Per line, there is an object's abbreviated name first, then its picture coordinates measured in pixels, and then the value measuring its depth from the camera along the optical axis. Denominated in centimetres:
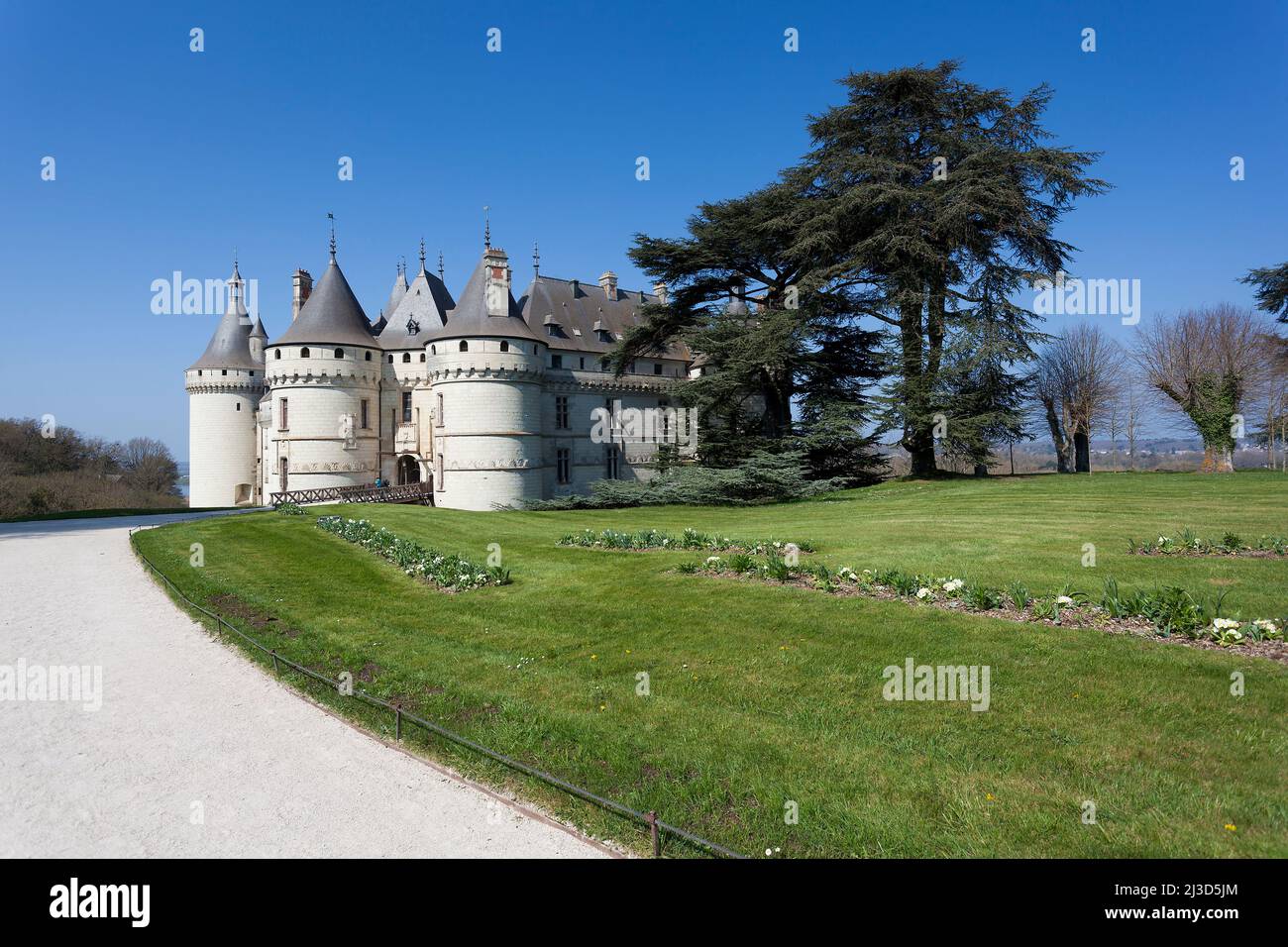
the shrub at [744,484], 2881
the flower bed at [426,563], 1223
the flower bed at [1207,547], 1101
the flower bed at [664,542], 1355
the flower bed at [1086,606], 685
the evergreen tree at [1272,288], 3241
